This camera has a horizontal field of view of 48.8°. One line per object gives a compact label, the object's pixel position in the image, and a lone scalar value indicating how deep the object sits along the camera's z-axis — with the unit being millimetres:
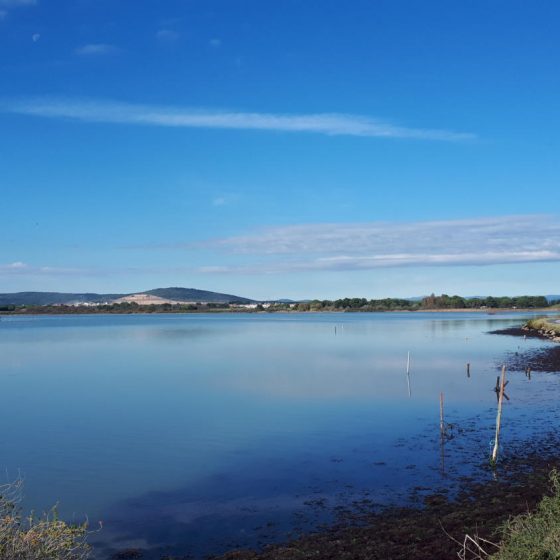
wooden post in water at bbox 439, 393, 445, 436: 23925
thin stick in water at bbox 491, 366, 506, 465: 19516
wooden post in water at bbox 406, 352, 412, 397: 41269
